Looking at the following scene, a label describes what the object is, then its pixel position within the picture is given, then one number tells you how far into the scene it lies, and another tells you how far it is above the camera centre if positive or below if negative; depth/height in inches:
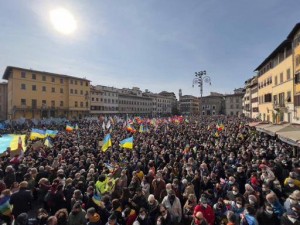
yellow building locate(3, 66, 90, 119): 2158.0 +178.9
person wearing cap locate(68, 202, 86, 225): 213.2 -94.4
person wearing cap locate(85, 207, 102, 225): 206.8 -92.3
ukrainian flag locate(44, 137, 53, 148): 618.8 -81.3
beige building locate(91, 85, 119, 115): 3122.5 +169.7
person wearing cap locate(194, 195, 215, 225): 227.3 -95.3
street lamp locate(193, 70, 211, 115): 1624.9 +223.2
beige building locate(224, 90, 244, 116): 4547.2 +154.6
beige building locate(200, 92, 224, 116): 5315.0 +156.9
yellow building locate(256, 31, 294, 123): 1162.0 +160.6
